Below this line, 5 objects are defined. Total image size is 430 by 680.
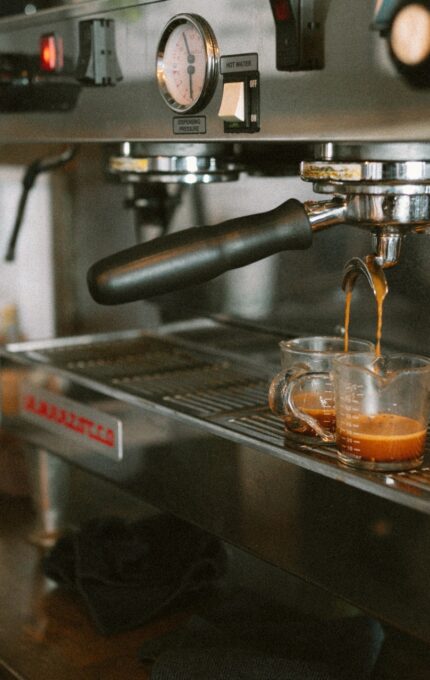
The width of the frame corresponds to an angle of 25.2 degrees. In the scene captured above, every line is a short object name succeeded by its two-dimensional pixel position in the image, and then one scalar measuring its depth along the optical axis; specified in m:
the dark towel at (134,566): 1.13
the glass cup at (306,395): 0.93
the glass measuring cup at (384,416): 0.83
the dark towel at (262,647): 0.93
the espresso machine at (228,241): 0.80
